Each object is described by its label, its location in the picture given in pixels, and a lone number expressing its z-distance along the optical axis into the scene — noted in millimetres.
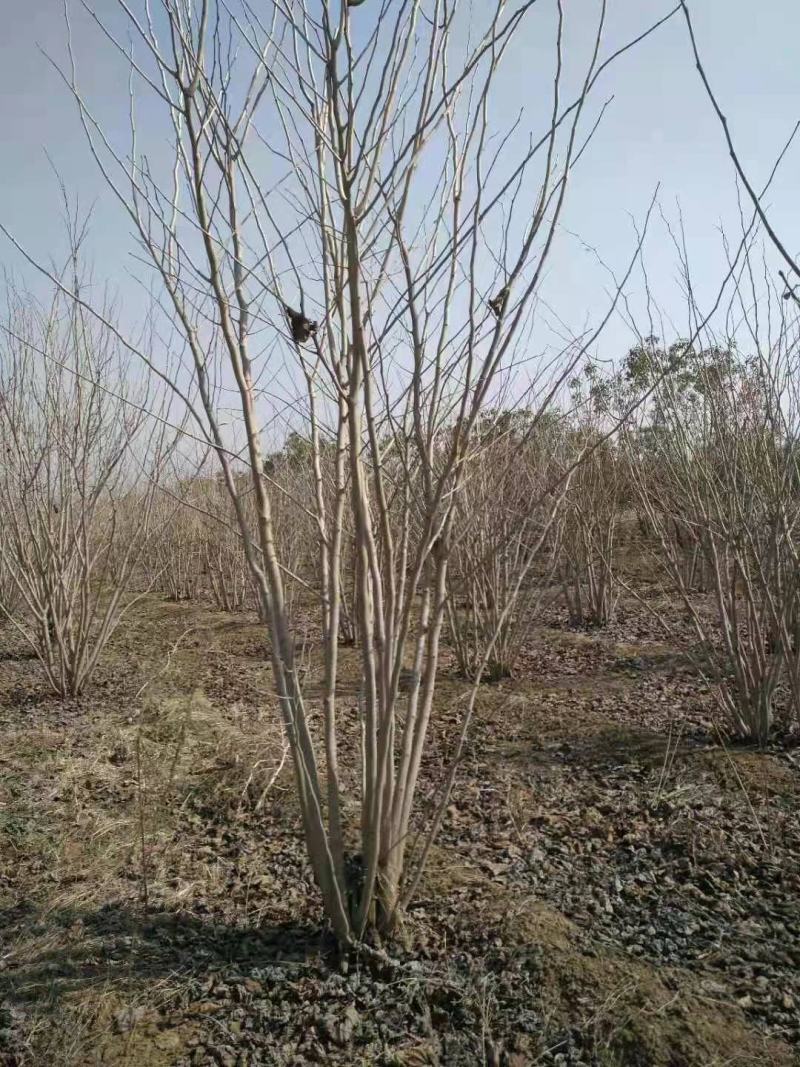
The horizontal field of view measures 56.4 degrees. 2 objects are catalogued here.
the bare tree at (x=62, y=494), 4137
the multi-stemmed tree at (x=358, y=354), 1545
